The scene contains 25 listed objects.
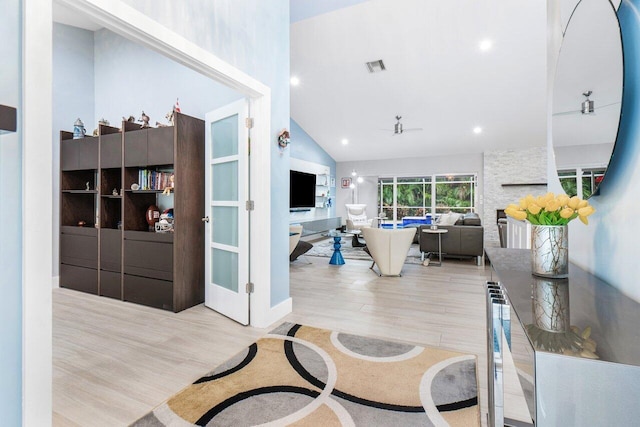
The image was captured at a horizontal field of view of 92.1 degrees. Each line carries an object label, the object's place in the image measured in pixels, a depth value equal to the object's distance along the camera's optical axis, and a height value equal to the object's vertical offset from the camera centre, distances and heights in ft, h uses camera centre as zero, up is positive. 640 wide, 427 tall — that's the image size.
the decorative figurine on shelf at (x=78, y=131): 12.93 +3.28
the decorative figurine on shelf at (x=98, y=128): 12.33 +3.20
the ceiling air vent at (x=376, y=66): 18.33 +8.63
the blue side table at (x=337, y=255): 17.60 -2.73
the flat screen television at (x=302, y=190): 26.48 +1.69
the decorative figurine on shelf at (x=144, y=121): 11.75 +3.36
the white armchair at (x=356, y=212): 32.50 -0.40
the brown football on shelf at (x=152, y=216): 11.73 -0.28
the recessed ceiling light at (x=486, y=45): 15.94 +8.56
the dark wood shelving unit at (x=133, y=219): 10.27 -0.41
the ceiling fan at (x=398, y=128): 22.15 +5.76
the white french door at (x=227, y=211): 8.99 -0.09
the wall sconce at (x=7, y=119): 3.59 +1.06
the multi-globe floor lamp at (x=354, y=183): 35.12 +2.91
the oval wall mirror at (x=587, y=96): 3.39 +1.46
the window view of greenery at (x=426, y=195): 31.58 +1.45
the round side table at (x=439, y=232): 17.26 -1.34
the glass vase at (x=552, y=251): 3.58 -0.50
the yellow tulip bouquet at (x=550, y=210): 3.43 -0.02
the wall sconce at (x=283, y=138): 9.55 +2.18
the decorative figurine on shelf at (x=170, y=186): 10.55 +0.80
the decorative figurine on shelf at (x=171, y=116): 10.29 +3.33
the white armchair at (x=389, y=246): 14.24 -1.76
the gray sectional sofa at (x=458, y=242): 17.19 -1.93
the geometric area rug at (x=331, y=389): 5.10 -3.44
